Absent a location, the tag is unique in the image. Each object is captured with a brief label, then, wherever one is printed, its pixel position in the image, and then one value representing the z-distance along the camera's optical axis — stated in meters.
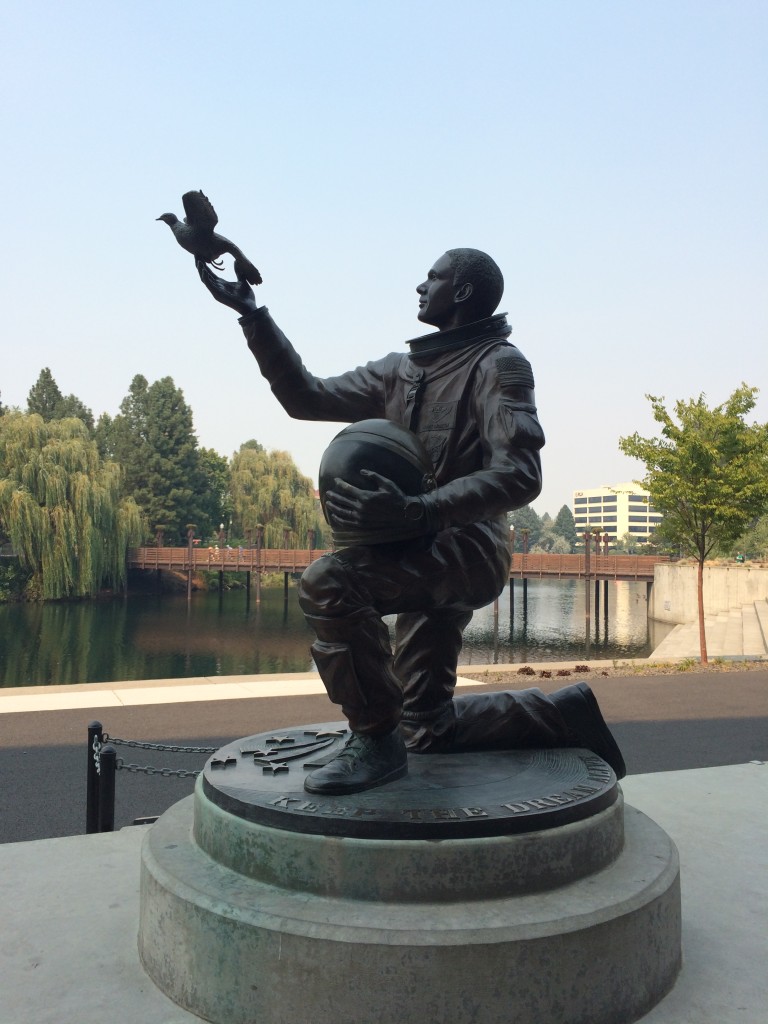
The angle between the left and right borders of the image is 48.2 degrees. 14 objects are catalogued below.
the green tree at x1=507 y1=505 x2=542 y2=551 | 160.60
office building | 177.91
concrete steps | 20.03
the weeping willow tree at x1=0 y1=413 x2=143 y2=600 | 34.59
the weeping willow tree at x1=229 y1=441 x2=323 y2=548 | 55.16
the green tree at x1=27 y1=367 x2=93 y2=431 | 66.81
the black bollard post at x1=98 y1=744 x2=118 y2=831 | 5.43
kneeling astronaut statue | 3.54
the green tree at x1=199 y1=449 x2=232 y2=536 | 61.53
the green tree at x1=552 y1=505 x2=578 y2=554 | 164.11
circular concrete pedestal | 2.82
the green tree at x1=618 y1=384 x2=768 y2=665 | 17.25
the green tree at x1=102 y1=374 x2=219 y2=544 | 59.56
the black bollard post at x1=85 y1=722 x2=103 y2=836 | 5.46
